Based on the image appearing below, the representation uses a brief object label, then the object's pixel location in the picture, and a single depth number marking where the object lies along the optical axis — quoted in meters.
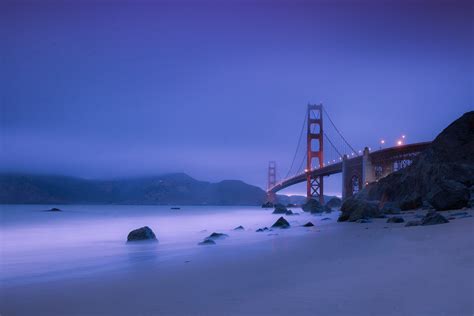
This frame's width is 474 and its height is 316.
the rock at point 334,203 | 43.94
